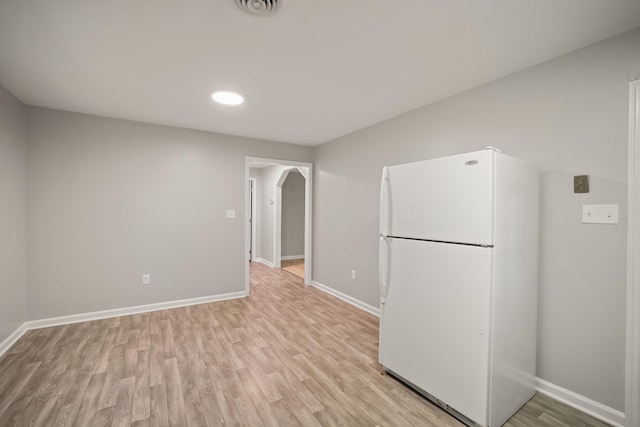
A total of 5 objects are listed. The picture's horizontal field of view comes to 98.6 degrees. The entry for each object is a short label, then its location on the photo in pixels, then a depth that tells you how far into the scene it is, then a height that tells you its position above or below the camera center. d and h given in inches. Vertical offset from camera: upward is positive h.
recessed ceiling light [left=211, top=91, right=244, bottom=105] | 104.9 +44.7
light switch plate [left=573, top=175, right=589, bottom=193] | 72.2 +7.9
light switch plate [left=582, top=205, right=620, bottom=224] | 67.8 -0.2
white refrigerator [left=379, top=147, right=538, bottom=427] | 64.7 -18.4
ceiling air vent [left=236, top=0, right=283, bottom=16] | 57.1 +43.5
